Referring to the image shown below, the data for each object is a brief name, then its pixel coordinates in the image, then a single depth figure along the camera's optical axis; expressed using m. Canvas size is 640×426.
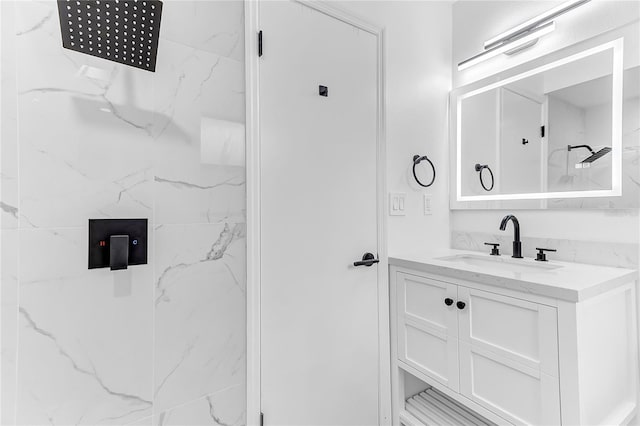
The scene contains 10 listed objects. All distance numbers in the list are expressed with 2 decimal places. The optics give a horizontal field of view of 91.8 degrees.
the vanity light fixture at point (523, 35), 1.45
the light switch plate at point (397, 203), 1.62
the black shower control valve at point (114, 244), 0.86
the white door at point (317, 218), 1.22
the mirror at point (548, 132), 1.30
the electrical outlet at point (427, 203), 1.78
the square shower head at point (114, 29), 0.75
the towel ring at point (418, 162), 1.68
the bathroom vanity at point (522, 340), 0.97
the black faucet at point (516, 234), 1.53
